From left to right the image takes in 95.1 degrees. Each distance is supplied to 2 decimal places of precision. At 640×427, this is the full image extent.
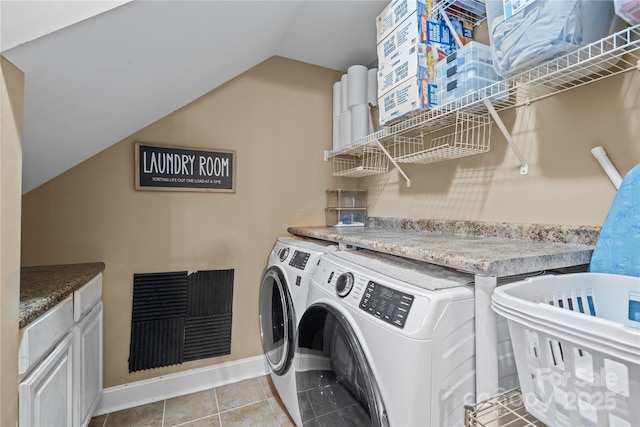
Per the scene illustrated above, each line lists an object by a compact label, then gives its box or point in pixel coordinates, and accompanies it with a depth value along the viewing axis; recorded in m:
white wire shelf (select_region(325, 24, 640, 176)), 0.92
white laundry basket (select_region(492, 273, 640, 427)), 0.50
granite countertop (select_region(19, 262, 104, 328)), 0.93
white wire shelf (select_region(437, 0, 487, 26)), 1.44
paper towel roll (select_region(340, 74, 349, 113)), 2.30
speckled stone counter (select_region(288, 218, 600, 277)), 0.87
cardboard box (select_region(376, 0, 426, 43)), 1.45
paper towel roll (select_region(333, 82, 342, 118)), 2.38
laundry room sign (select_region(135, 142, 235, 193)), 1.93
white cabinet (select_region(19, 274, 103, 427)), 0.90
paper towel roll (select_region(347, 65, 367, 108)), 2.20
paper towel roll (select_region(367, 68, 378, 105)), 2.21
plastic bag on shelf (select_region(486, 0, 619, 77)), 0.85
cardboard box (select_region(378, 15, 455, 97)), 1.43
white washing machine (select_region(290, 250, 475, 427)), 0.79
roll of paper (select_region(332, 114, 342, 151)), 2.36
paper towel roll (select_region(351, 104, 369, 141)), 2.18
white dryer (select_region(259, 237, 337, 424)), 1.53
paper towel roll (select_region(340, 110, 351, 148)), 2.27
